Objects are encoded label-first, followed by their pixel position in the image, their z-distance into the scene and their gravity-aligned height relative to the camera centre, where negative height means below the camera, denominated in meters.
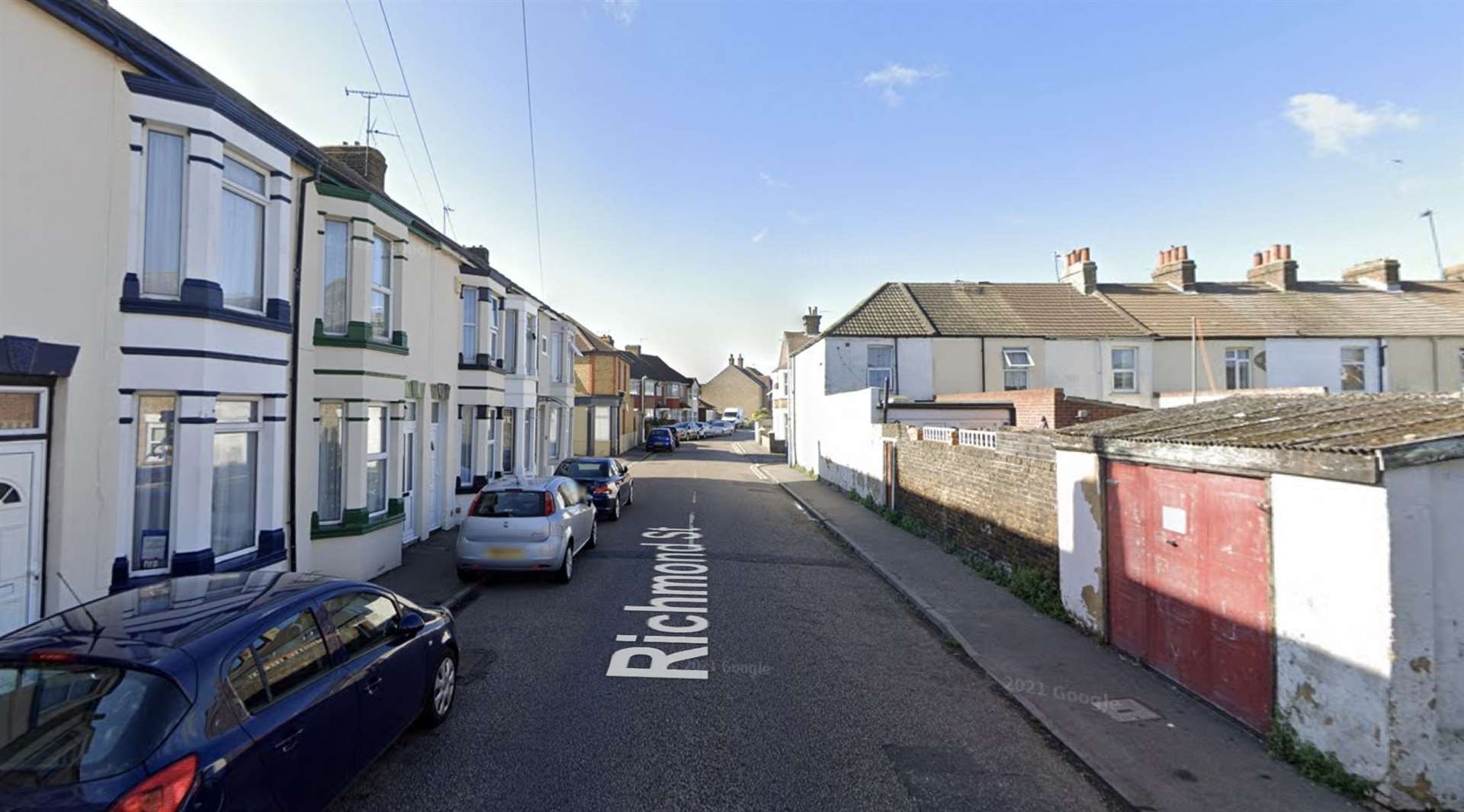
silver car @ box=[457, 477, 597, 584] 8.77 -1.40
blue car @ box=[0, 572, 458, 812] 2.63 -1.26
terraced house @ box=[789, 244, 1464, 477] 23.64 +2.73
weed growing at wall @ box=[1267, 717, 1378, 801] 4.01 -2.15
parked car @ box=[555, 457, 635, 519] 14.67 -1.20
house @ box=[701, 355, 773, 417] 90.88 +4.99
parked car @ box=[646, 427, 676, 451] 41.06 -0.86
